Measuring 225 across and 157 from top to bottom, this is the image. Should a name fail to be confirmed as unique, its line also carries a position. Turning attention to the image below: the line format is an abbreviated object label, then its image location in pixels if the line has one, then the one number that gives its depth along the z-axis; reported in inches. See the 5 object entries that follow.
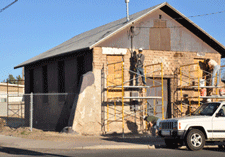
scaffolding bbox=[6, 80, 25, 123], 1536.9
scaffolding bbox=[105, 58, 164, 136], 754.8
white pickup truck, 491.8
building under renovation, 744.3
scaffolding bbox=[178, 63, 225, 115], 832.3
